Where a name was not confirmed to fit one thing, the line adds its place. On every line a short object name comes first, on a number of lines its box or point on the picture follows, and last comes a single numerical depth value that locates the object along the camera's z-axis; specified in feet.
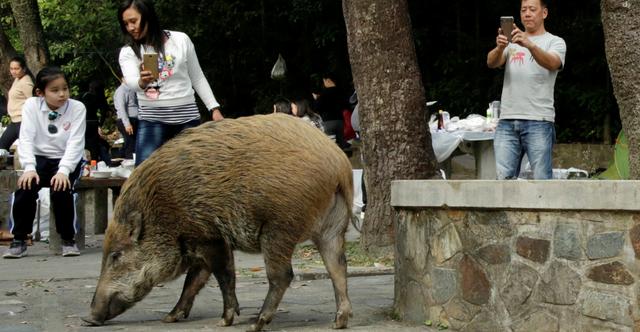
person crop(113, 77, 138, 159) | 46.60
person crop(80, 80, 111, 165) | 53.62
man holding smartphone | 25.76
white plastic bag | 63.93
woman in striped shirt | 26.21
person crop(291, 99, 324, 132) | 42.24
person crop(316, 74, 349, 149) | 48.26
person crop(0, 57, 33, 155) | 41.42
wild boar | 19.36
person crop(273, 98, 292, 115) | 44.38
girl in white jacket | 30.76
